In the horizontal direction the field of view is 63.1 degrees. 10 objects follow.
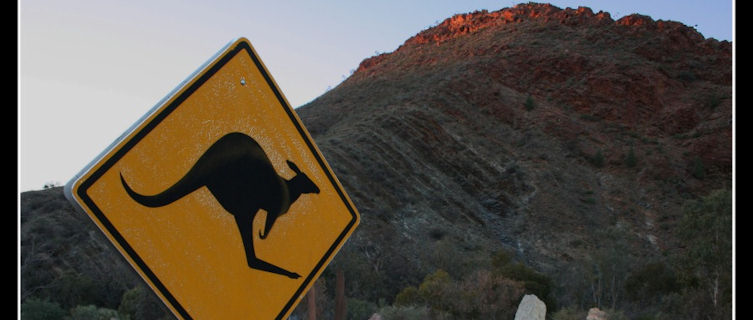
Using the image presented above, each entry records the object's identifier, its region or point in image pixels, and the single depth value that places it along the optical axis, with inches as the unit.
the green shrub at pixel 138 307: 558.9
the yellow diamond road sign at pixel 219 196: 57.2
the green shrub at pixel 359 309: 581.9
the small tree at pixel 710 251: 613.0
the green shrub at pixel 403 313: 523.5
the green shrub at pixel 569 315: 549.7
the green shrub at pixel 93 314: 519.0
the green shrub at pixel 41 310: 537.6
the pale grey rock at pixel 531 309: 445.7
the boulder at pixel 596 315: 546.2
